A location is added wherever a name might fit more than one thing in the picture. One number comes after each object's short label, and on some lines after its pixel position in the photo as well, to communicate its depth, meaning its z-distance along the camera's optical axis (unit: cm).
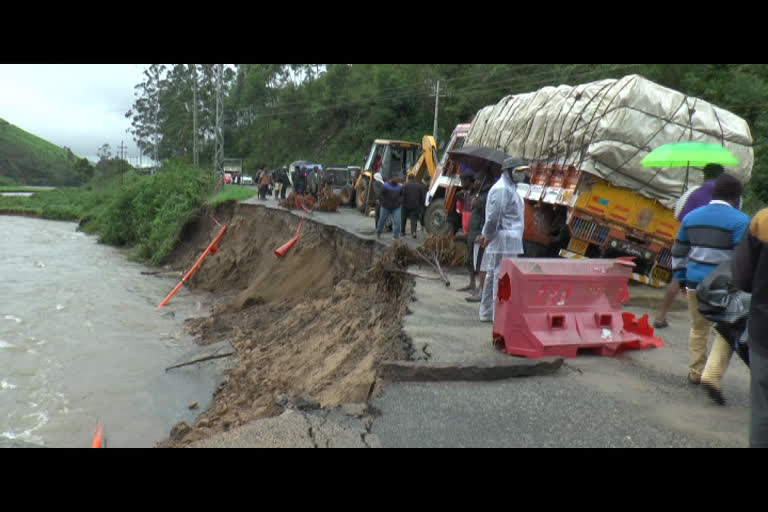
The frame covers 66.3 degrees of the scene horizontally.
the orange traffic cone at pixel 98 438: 727
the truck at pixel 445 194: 1315
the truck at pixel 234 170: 4894
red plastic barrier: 578
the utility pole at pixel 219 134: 2808
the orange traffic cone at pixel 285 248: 1454
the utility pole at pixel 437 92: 3741
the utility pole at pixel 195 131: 3995
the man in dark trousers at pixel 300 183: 2264
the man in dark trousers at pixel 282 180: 2520
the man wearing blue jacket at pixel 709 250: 473
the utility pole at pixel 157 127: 8644
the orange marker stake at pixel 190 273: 1656
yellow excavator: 1980
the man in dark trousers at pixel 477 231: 830
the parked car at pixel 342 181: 2395
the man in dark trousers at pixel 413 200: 1392
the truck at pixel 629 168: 927
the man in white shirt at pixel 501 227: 681
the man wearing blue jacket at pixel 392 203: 1370
